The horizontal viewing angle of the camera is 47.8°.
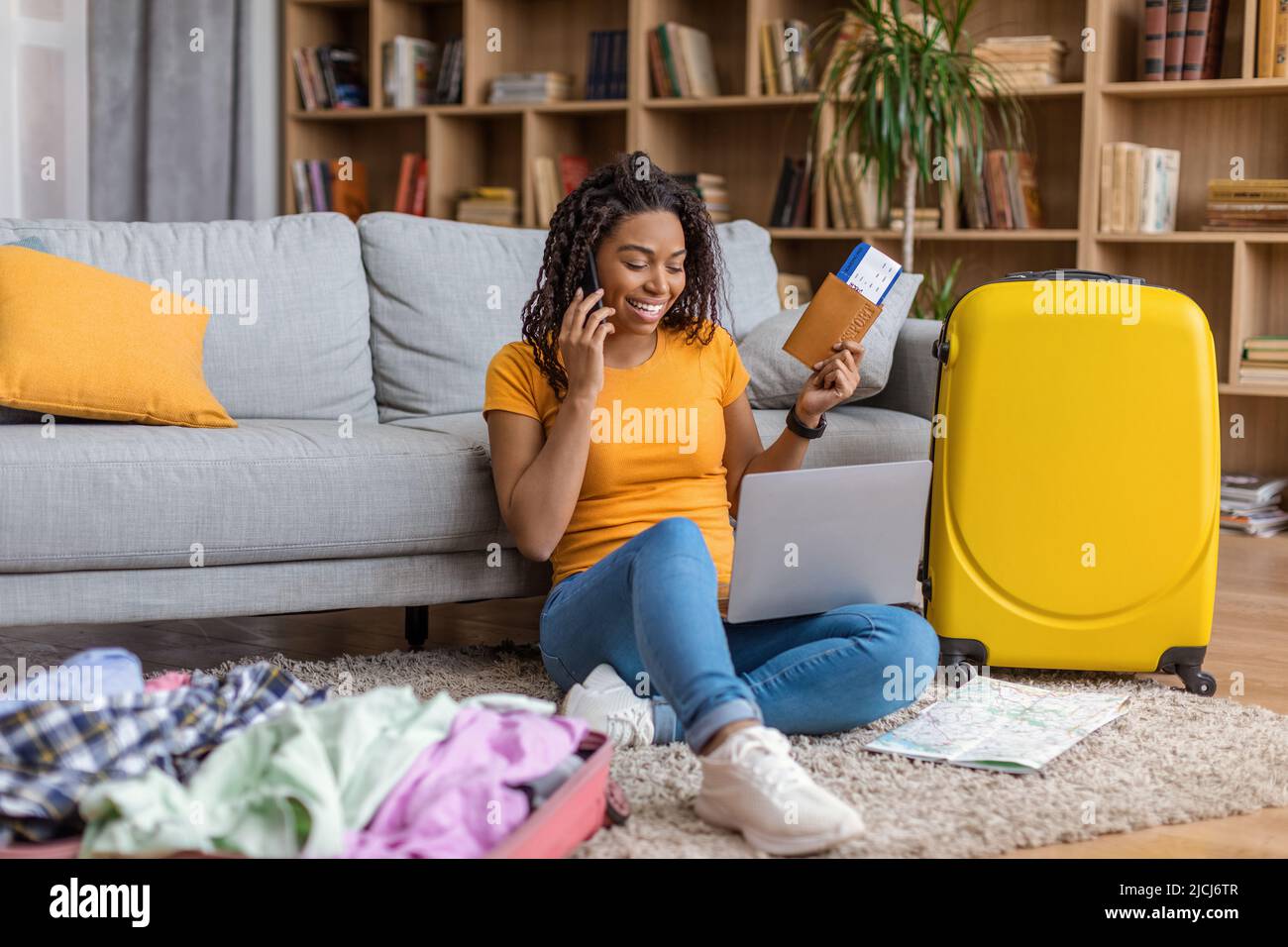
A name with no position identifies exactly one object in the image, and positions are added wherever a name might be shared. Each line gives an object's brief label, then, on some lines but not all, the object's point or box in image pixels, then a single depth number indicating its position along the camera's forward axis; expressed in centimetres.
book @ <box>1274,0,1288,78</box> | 363
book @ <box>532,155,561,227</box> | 450
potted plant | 360
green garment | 122
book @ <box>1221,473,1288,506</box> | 377
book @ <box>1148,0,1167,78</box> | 375
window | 400
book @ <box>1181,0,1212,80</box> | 372
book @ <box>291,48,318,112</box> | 479
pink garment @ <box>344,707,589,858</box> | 126
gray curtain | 417
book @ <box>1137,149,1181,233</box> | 382
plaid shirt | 129
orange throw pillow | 219
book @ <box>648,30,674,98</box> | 430
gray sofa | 199
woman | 176
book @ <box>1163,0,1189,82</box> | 374
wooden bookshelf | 387
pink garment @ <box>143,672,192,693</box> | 146
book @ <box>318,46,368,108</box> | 475
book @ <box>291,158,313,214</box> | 479
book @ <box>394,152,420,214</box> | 471
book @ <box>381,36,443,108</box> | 465
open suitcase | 128
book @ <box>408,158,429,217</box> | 472
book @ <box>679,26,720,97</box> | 429
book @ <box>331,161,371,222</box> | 483
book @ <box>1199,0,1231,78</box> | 375
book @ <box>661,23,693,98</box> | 425
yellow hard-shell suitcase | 208
